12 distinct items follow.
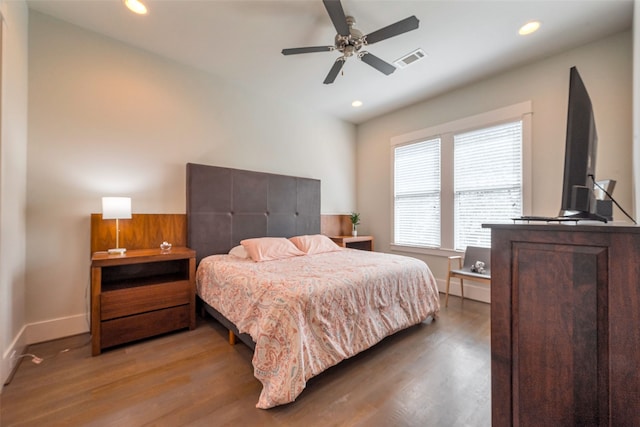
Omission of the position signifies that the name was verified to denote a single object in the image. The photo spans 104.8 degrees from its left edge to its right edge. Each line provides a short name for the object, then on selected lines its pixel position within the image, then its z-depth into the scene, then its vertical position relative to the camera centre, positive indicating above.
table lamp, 2.16 +0.04
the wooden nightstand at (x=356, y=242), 3.95 -0.48
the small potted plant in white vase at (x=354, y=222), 4.47 -0.16
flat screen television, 1.00 +0.24
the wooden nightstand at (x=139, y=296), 2.00 -0.73
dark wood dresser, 0.73 -0.37
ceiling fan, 1.86 +1.50
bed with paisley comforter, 1.52 -0.70
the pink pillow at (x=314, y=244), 3.14 -0.40
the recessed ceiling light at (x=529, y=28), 2.27 +1.75
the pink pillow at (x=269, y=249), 2.65 -0.40
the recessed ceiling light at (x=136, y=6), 2.06 +1.78
